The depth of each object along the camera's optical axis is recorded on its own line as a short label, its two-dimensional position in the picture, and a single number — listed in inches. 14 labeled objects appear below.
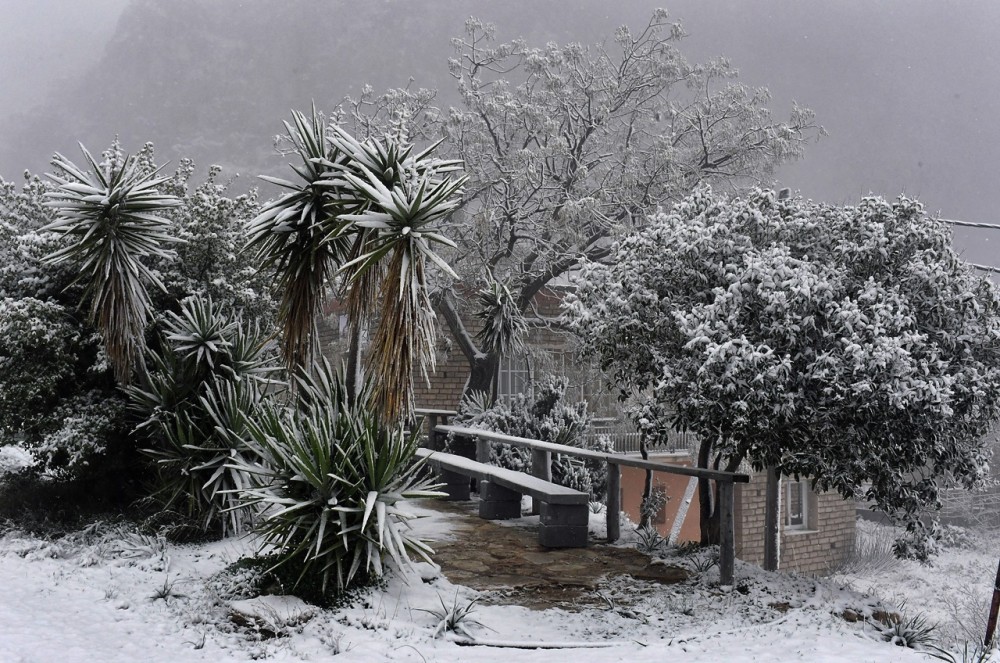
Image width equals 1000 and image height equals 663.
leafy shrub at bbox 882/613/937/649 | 229.3
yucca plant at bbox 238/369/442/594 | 245.0
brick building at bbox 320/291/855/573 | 839.7
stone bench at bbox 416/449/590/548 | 333.4
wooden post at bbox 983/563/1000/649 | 239.5
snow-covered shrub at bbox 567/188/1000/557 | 273.1
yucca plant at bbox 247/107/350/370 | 312.3
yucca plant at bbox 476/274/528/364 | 583.5
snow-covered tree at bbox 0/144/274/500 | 361.7
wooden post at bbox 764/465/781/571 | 445.1
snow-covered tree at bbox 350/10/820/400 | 716.0
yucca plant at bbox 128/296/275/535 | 328.2
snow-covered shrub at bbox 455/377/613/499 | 490.3
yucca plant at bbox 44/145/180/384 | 332.2
